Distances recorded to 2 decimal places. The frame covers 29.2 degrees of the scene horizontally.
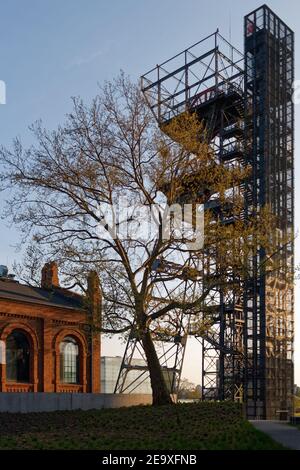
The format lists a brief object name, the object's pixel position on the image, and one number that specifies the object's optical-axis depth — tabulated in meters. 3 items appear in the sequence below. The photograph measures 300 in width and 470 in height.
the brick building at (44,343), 29.86
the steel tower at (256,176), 38.94
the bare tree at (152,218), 21.80
